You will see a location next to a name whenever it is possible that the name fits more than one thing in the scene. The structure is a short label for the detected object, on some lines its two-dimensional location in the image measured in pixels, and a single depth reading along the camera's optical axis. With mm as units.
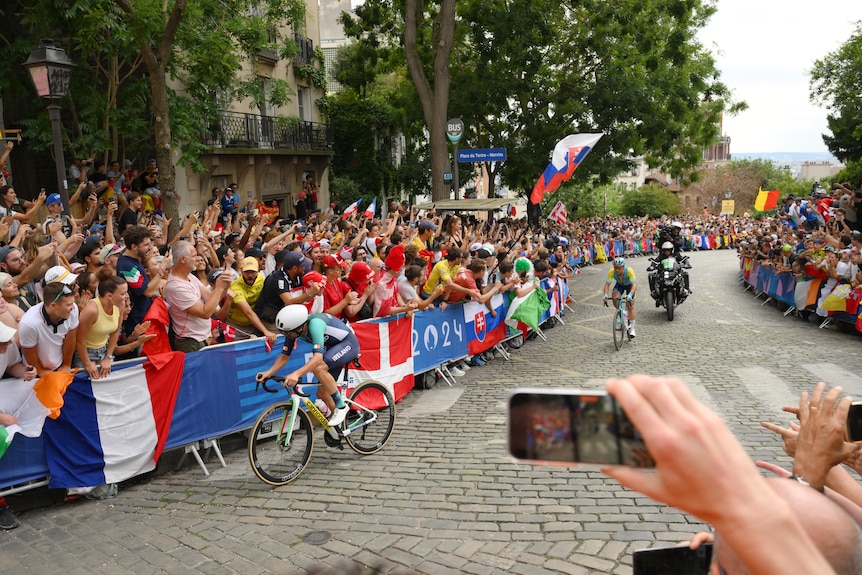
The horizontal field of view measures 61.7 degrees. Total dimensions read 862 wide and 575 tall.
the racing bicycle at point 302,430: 6723
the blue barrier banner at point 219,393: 7184
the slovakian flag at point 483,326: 11961
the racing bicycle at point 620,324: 13039
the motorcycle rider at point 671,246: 17141
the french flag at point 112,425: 6336
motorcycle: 16453
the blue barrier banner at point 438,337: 10523
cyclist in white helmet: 6777
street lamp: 9586
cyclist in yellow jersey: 13664
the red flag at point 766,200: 34344
